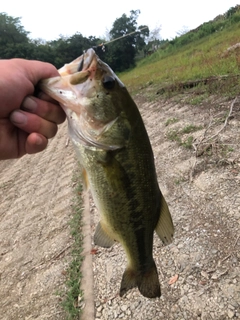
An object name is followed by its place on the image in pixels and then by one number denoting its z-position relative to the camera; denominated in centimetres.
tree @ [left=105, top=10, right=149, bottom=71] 4669
